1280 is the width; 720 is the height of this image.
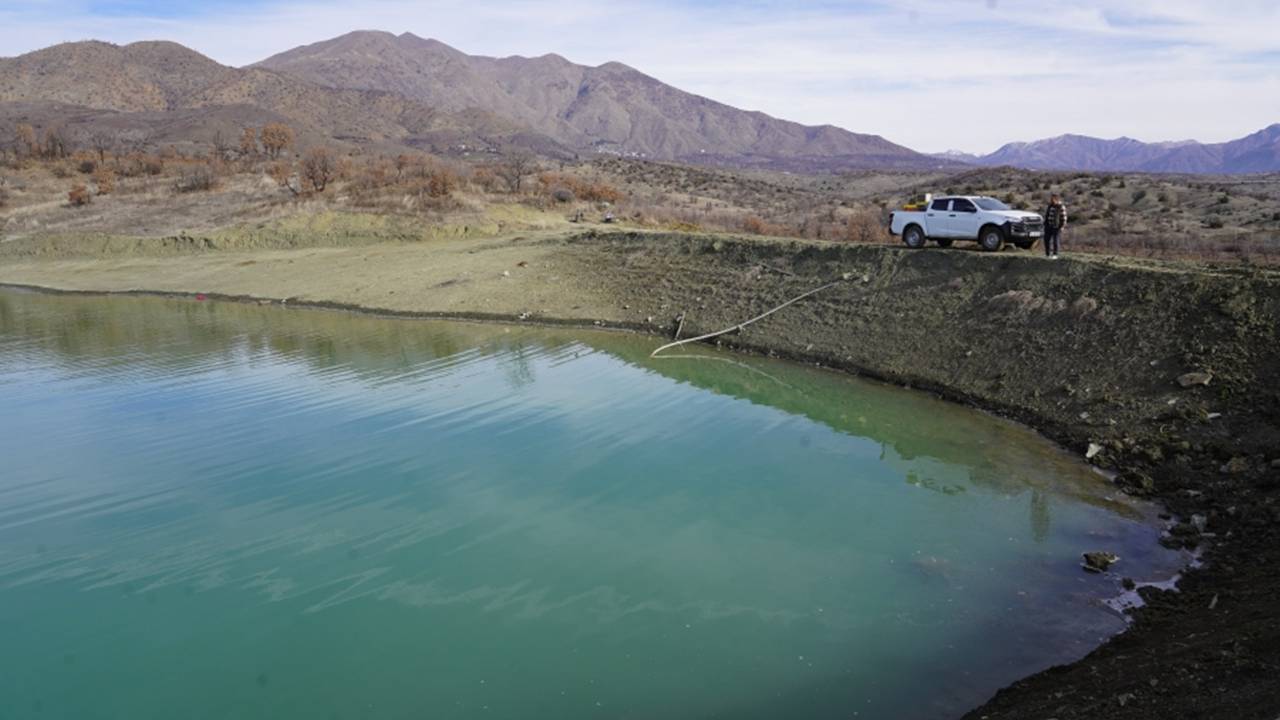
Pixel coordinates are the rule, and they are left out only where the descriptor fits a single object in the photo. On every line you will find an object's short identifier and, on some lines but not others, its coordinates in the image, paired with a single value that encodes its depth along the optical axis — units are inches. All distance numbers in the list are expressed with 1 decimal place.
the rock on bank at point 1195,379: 586.2
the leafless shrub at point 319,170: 1931.6
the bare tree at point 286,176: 1908.7
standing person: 787.4
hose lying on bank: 958.9
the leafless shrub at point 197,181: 1998.0
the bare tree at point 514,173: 1996.6
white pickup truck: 869.8
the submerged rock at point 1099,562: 416.5
